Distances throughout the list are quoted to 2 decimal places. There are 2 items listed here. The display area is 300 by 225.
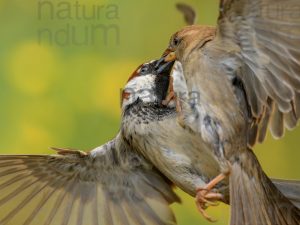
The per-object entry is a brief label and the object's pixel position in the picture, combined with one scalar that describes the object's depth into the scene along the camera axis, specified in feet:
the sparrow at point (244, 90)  12.84
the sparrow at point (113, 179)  13.02
